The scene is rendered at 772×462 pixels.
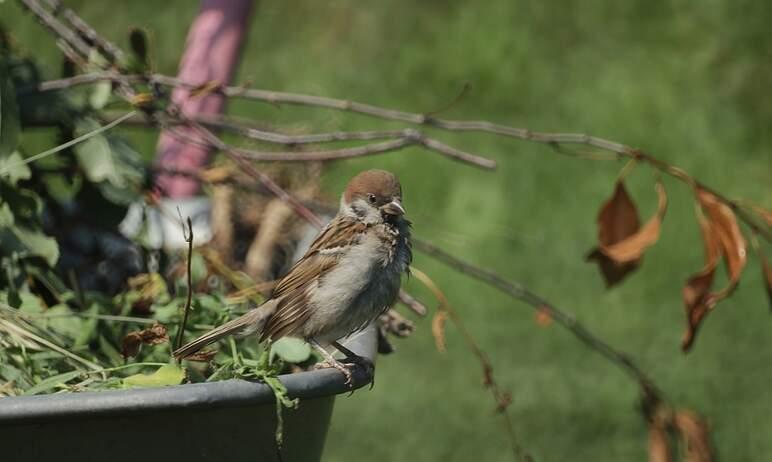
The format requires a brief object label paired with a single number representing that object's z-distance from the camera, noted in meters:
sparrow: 4.92
